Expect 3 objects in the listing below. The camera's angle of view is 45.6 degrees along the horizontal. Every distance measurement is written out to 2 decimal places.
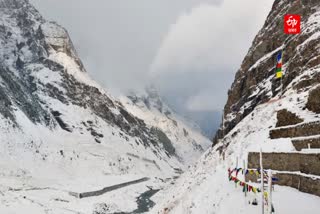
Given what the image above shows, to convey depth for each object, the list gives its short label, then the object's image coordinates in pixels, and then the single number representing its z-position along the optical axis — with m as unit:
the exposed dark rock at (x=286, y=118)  24.03
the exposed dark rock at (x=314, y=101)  22.92
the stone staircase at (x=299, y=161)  17.11
